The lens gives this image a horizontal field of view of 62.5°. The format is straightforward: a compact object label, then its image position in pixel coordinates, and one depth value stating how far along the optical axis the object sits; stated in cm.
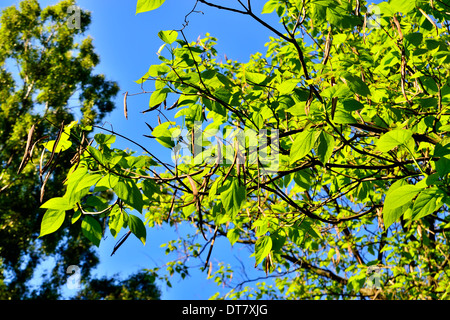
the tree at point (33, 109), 1386
